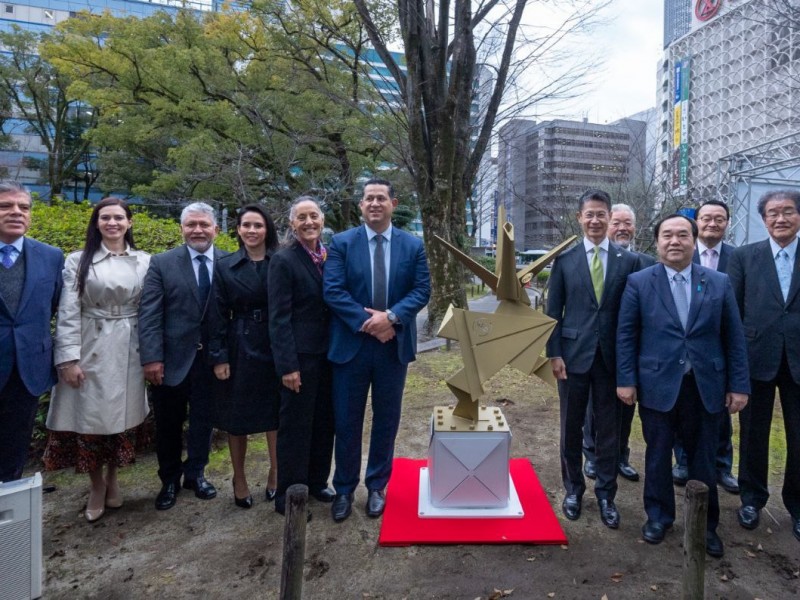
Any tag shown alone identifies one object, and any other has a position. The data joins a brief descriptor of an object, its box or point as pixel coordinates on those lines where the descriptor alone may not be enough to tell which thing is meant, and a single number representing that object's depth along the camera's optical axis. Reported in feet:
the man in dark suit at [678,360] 9.13
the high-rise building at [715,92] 108.06
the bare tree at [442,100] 27.40
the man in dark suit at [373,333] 10.27
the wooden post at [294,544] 5.94
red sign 121.08
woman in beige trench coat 9.73
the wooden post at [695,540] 6.04
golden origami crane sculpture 10.23
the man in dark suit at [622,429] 12.76
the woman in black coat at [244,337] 10.44
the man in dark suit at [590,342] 10.21
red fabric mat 9.66
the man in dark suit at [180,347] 10.32
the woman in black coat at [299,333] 10.00
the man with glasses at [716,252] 11.65
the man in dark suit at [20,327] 8.77
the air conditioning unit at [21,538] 7.38
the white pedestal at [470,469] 10.41
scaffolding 29.76
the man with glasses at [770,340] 9.80
